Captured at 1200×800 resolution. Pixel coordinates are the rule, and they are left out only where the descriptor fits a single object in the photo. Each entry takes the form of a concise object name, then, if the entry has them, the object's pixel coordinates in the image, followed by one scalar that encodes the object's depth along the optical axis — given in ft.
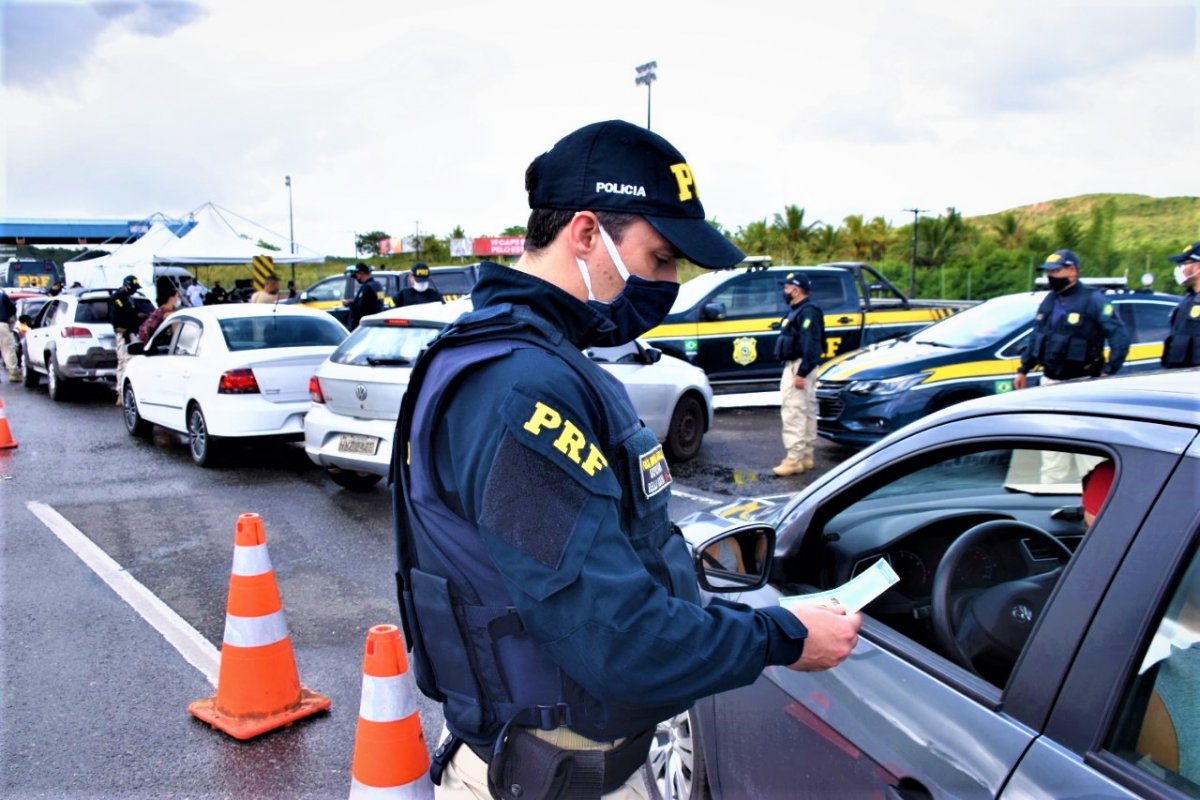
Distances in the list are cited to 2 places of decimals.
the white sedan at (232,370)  27.20
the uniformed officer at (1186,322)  24.14
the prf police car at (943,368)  27.61
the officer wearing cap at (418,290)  41.73
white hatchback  22.89
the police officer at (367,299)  42.47
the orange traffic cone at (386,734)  7.89
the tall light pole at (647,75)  94.07
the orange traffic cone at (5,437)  32.24
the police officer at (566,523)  4.41
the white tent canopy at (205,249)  80.94
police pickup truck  38.58
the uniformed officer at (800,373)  26.94
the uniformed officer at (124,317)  42.29
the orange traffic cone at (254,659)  11.43
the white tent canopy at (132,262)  84.79
